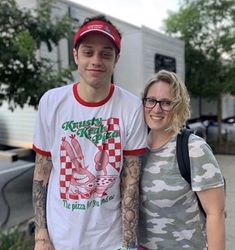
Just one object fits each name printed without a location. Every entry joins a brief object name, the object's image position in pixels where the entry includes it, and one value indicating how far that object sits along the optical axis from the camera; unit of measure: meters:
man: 0.96
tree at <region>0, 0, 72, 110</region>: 2.65
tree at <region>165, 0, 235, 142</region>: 6.23
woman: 0.96
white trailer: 3.74
